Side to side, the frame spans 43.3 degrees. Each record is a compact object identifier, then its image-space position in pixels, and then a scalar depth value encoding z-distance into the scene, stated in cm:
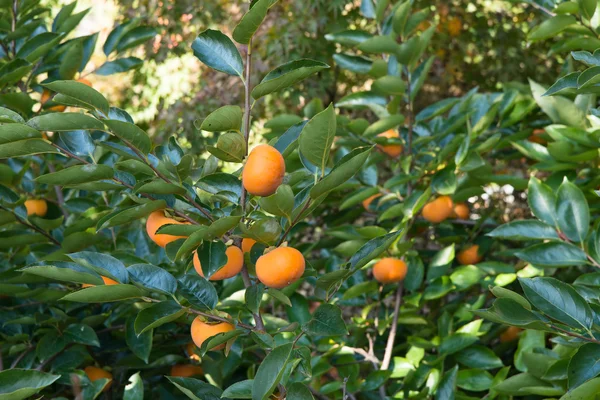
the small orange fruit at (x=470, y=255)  162
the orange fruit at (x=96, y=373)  136
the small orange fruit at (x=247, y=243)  105
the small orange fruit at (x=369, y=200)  165
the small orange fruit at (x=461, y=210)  168
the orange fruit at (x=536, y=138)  169
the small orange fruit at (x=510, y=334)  152
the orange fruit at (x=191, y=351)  142
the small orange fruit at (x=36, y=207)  150
